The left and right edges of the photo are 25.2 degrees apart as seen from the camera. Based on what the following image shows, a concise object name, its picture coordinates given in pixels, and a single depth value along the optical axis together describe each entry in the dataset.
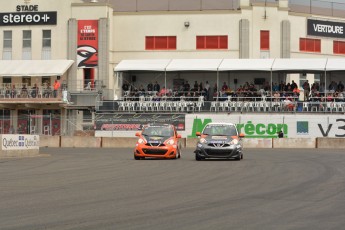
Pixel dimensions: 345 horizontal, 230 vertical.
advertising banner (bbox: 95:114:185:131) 55.97
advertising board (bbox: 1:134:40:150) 32.57
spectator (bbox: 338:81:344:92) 57.89
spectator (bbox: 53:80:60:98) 61.22
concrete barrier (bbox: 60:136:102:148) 51.03
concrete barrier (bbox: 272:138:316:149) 48.88
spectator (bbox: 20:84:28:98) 61.47
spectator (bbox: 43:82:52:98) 61.26
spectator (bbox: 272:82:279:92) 57.98
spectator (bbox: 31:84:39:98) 61.47
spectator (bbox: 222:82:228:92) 58.71
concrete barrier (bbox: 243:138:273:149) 49.69
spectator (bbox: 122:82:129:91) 60.62
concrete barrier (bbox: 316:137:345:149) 48.41
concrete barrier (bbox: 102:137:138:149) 50.28
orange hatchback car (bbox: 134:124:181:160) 31.81
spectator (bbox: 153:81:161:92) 59.74
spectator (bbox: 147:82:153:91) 59.69
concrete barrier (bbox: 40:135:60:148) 51.22
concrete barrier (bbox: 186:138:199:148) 49.72
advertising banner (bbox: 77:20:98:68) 65.62
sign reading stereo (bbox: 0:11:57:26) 67.12
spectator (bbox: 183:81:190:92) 59.12
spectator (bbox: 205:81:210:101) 58.97
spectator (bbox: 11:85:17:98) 61.62
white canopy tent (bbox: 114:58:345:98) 56.41
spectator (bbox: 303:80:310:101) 57.56
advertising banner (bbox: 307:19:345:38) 68.06
